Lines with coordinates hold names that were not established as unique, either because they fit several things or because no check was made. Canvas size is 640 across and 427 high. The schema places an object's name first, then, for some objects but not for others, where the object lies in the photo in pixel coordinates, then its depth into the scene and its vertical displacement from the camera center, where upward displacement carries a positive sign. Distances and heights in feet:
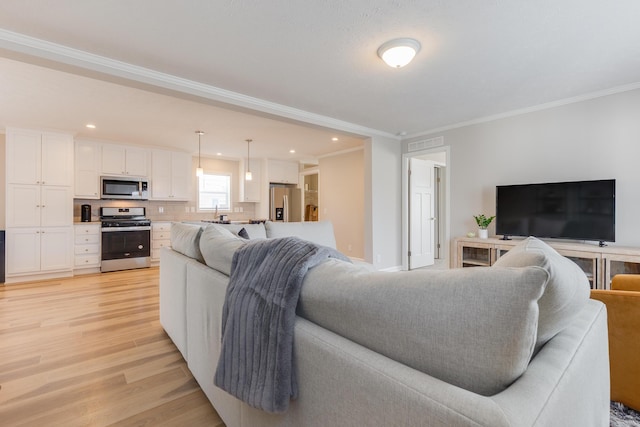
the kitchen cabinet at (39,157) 14.08 +2.85
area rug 4.46 -3.26
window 21.84 +1.64
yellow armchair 4.39 -2.02
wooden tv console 8.96 -1.42
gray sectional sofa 1.78 -1.08
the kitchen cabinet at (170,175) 18.89 +2.59
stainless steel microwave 17.29 +1.56
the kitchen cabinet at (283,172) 23.13 +3.48
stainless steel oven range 16.56 -1.57
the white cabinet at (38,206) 14.07 +0.37
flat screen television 9.83 +0.14
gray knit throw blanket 2.72 -1.17
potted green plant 12.43 -0.45
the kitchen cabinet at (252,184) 22.65 +2.32
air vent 14.82 +3.76
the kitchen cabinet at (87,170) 16.46 +2.52
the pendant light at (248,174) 17.10 +2.48
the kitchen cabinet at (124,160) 17.25 +3.28
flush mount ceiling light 7.09 +4.15
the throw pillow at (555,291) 2.03 -0.61
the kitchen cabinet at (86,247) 15.92 -1.90
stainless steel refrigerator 23.18 +0.88
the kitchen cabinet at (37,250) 13.98 -1.90
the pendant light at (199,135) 15.16 +4.34
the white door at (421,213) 16.66 +0.03
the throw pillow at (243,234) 8.29 -0.60
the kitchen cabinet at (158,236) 18.33 -1.51
